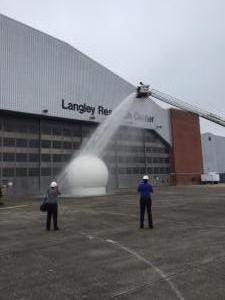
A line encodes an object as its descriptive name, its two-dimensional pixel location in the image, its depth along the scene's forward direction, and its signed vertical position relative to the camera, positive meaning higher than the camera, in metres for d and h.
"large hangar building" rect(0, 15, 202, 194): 30.01 +8.41
